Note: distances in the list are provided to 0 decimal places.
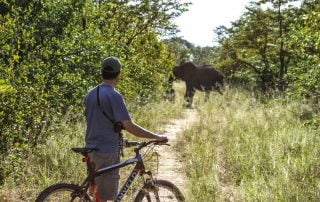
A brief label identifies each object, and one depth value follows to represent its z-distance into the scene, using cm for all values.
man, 873
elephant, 4525
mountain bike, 882
